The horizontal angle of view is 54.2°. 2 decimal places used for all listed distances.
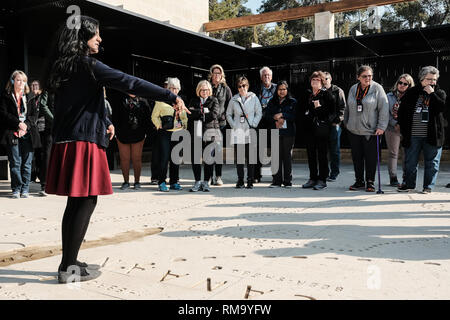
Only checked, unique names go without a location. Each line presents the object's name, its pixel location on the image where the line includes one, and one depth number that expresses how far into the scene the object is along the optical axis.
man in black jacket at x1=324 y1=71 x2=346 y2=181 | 7.68
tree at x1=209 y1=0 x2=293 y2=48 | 29.86
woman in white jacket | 7.07
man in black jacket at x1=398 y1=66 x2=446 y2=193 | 6.22
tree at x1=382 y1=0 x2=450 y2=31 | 31.91
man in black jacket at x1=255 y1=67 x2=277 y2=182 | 7.43
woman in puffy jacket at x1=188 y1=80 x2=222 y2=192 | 6.86
